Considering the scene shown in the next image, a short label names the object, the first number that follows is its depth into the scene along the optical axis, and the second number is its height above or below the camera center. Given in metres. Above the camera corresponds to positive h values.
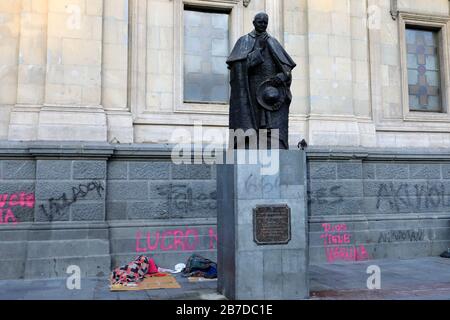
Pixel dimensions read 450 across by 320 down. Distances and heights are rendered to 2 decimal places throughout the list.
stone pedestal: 7.38 -0.49
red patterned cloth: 9.09 -1.47
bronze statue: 7.84 +1.91
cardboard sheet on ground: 8.61 -1.63
